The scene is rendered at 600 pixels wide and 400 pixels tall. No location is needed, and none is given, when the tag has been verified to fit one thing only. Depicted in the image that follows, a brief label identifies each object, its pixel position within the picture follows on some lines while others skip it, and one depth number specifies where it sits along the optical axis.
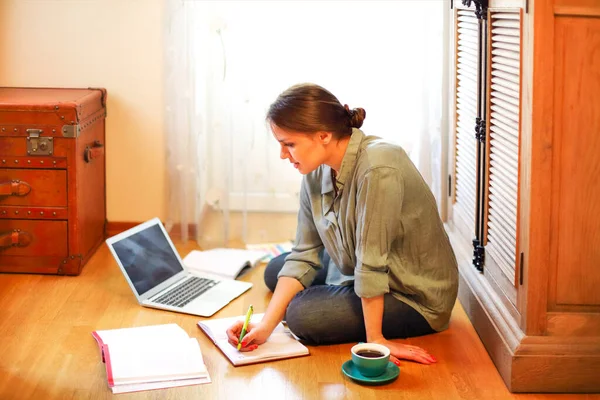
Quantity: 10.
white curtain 3.30
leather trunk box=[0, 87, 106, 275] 3.02
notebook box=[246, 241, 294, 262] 3.31
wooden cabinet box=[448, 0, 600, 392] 2.04
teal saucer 2.22
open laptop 2.80
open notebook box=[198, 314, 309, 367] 2.37
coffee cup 2.21
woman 2.31
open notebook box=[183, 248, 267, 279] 3.12
